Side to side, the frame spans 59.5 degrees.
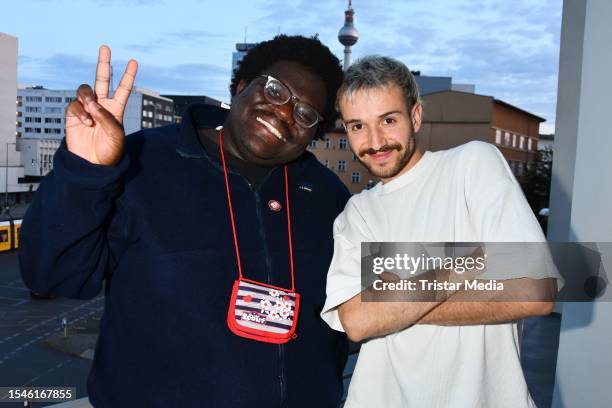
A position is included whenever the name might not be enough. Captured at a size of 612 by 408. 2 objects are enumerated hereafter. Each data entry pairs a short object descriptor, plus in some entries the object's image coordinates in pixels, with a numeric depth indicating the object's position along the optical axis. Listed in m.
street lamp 59.50
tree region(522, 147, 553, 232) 46.75
